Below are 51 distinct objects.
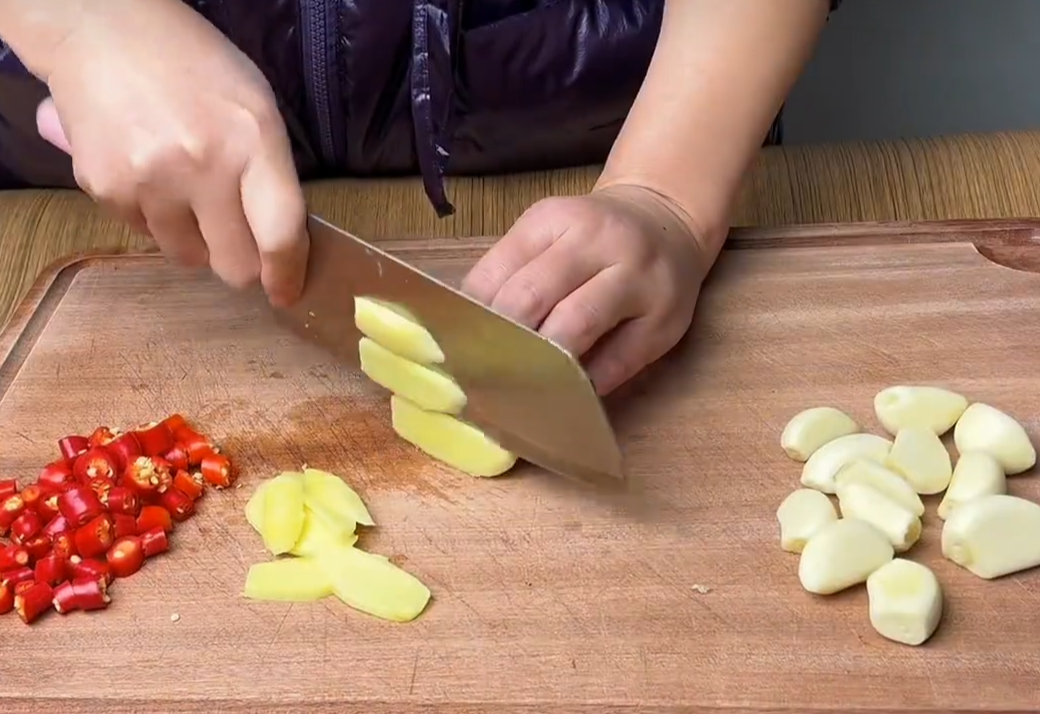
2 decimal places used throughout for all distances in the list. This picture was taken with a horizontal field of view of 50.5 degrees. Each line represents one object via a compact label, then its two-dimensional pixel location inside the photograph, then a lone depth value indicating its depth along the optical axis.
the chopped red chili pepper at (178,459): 0.85
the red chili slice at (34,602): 0.75
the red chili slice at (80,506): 0.80
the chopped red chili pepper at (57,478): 0.83
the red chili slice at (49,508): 0.82
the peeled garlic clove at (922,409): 0.83
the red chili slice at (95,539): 0.79
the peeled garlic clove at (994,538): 0.72
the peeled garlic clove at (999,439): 0.79
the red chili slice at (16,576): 0.77
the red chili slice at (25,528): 0.80
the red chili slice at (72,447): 0.86
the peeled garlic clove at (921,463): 0.78
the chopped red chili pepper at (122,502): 0.81
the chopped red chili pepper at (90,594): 0.76
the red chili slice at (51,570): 0.77
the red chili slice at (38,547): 0.79
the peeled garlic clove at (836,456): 0.79
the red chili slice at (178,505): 0.82
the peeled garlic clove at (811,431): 0.82
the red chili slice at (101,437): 0.86
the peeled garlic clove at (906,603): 0.69
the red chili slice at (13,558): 0.78
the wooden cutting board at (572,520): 0.69
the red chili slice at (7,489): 0.83
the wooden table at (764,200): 1.25
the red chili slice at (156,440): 0.86
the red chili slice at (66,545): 0.79
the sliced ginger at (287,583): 0.76
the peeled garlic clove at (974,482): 0.76
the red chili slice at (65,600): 0.76
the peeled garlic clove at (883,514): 0.74
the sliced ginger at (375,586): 0.74
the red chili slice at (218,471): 0.84
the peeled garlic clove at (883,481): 0.77
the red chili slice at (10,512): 0.81
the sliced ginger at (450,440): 0.83
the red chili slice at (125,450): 0.84
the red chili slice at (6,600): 0.76
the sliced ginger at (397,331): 0.81
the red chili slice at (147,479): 0.82
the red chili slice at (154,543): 0.79
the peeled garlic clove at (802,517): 0.75
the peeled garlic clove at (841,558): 0.72
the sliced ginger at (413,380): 0.83
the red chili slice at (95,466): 0.82
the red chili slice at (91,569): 0.77
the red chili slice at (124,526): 0.80
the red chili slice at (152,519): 0.80
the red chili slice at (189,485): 0.83
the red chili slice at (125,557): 0.78
